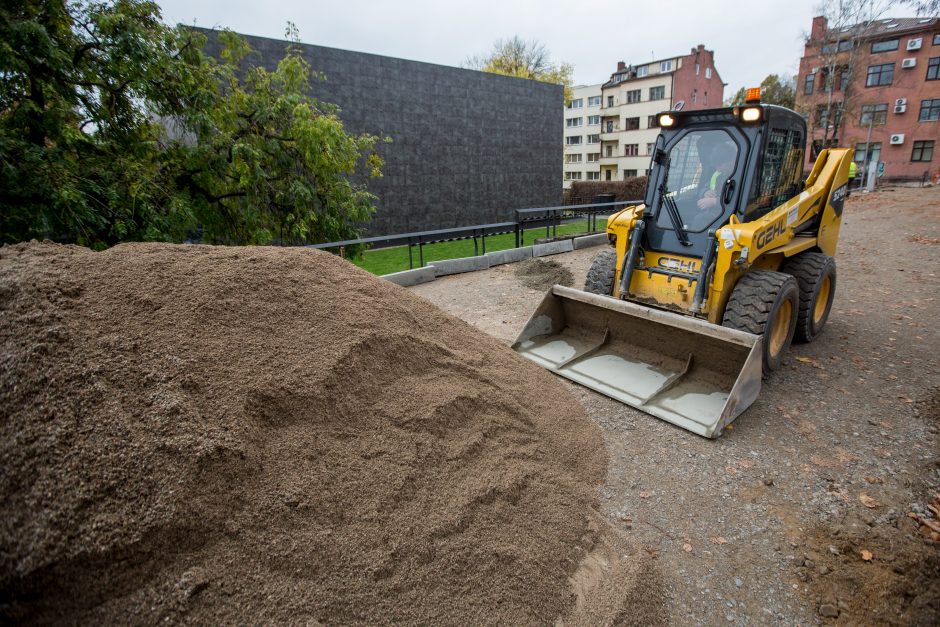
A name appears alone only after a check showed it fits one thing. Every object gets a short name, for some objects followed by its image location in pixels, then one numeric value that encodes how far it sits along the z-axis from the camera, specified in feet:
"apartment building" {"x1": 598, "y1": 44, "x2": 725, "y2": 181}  124.47
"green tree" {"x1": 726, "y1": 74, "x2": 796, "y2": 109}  116.57
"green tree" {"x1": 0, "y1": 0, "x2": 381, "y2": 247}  17.44
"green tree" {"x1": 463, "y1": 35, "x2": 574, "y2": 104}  124.26
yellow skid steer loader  13.35
